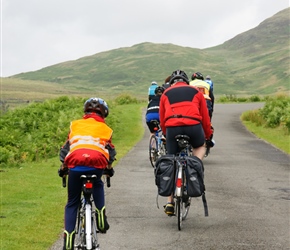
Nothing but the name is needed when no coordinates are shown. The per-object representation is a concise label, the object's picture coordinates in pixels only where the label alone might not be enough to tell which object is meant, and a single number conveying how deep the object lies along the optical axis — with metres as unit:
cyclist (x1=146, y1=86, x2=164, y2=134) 16.53
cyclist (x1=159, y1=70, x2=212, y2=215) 10.28
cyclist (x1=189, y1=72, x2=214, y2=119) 15.99
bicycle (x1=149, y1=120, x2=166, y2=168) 16.86
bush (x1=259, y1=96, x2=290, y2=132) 30.87
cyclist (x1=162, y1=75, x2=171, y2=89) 15.03
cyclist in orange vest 7.65
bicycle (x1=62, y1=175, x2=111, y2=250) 7.39
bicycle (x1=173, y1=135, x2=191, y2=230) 9.95
